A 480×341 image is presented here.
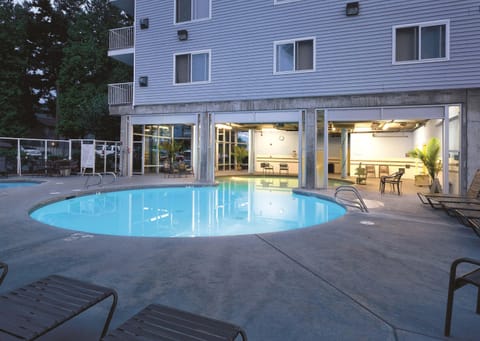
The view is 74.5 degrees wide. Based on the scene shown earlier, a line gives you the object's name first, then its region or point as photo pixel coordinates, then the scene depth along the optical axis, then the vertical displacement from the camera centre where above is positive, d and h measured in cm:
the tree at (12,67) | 2041 +647
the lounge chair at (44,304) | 155 -80
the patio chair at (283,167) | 1916 -17
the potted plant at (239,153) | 2164 +74
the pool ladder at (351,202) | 708 -97
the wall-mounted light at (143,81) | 1427 +371
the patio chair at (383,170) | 1688 -26
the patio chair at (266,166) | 1978 -13
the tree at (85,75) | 2030 +591
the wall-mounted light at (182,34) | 1334 +548
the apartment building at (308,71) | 978 +341
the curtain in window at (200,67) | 1323 +407
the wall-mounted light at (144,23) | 1413 +628
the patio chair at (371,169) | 1725 -22
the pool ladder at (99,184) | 1131 -78
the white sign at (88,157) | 1466 +26
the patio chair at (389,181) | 999 -51
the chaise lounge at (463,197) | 651 -66
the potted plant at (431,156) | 966 +30
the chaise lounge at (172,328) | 151 -83
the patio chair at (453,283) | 209 -79
